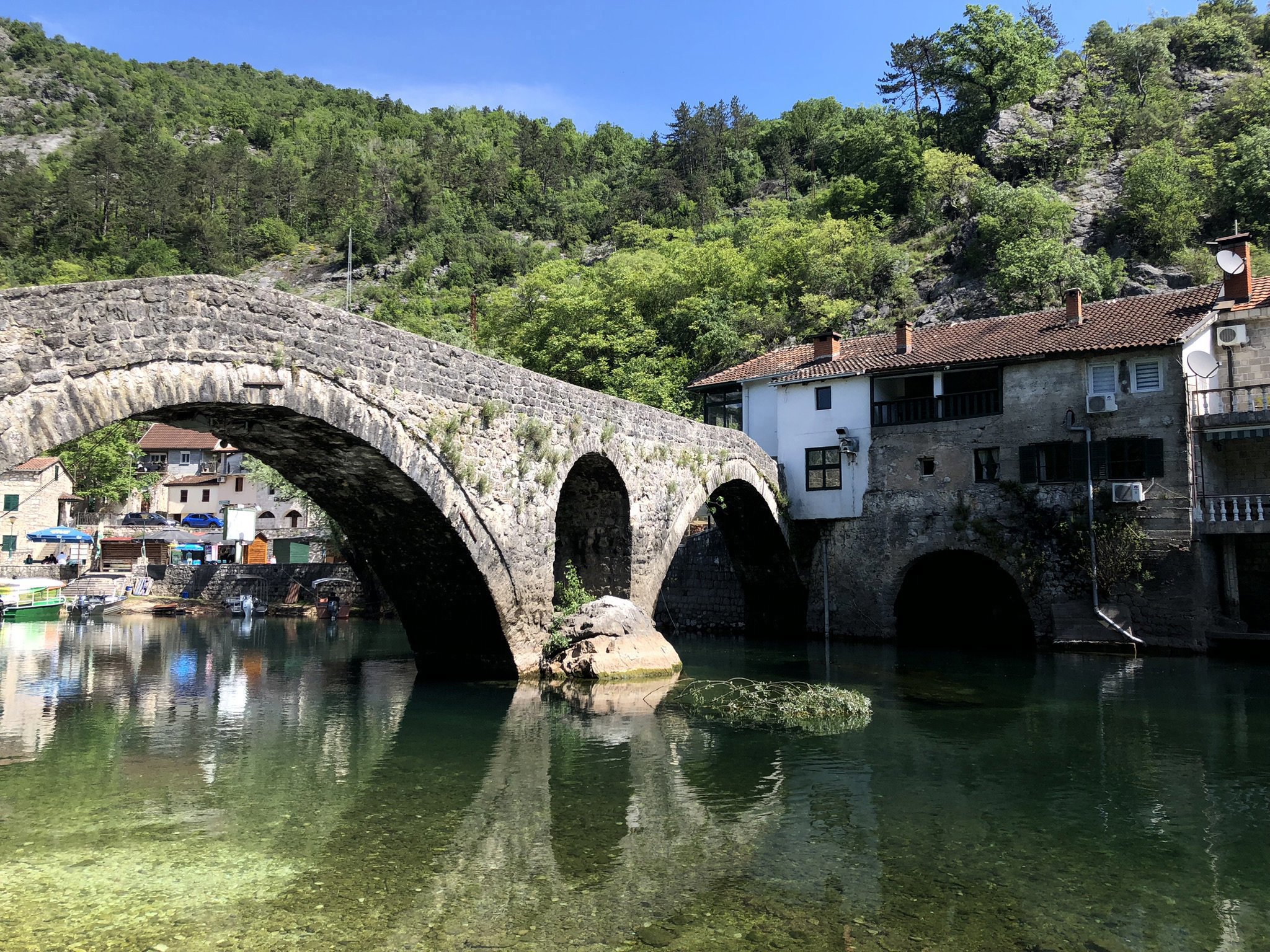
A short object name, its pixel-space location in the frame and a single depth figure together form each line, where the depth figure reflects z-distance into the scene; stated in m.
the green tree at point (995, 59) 50.72
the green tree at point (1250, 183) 34.88
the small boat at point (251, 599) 34.59
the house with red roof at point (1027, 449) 19.84
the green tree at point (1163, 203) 35.44
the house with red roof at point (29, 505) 42.97
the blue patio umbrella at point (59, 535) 38.78
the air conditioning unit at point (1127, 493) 19.81
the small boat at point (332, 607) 33.06
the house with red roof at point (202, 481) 48.72
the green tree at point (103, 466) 47.25
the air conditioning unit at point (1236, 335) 20.78
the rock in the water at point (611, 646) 14.55
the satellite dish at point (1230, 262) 20.81
